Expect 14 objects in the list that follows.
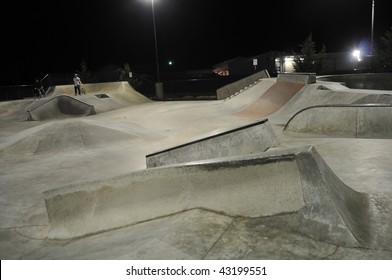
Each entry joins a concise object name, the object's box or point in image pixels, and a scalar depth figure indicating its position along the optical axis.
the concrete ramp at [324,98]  9.98
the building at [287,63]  30.23
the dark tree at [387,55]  24.84
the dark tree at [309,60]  28.12
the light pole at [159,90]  28.09
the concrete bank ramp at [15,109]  20.56
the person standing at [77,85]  23.96
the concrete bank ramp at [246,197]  3.47
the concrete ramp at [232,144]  7.05
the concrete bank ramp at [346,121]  8.10
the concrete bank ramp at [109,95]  22.47
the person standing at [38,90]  25.64
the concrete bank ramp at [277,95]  15.72
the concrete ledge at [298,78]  15.22
